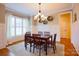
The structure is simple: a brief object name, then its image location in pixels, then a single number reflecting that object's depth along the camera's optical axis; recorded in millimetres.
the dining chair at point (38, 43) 1052
